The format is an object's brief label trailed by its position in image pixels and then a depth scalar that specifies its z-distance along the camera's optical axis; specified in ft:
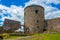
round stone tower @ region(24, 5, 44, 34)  40.90
